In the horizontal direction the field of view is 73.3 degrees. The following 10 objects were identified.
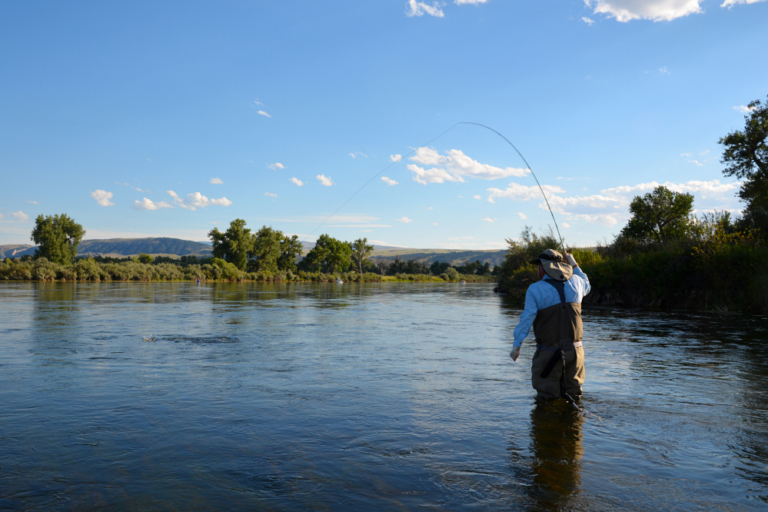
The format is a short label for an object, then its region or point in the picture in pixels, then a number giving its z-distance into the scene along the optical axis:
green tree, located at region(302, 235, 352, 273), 123.06
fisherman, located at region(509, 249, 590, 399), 6.34
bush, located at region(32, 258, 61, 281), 61.50
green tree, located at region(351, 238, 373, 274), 137.50
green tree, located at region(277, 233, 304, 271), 112.19
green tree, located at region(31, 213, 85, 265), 81.50
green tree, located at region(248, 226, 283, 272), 104.38
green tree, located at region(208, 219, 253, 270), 98.56
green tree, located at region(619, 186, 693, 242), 55.09
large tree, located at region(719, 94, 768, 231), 35.41
